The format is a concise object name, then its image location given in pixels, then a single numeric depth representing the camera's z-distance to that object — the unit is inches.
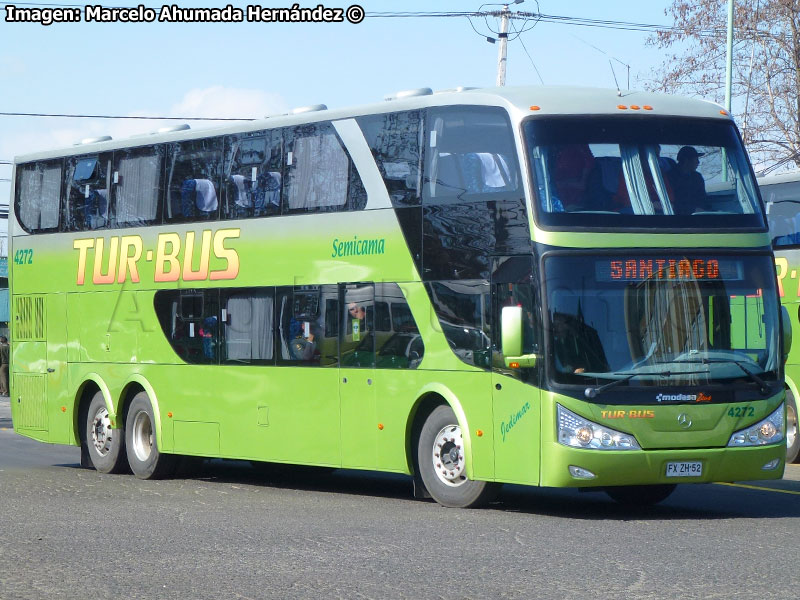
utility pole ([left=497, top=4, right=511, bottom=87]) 1825.8
